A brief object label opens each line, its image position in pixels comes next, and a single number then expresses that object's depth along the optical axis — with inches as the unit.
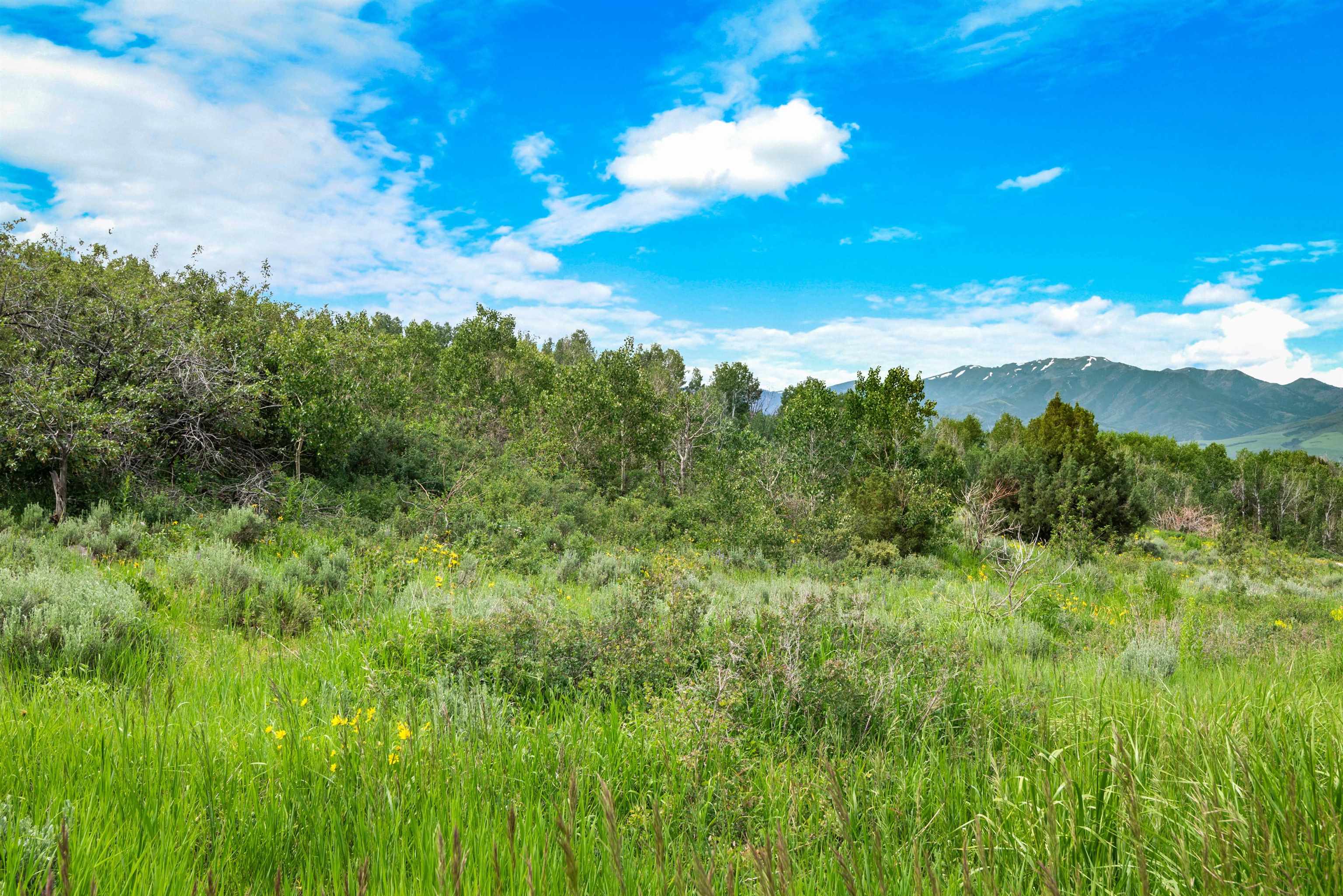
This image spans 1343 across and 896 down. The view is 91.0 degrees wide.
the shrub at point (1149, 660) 195.2
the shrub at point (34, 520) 371.9
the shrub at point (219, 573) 244.7
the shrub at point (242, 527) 396.2
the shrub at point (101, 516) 385.7
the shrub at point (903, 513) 668.1
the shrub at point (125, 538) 349.4
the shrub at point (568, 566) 390.0
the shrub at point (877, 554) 516.4
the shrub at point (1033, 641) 229.3
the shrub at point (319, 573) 272.4
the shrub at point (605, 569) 370.9
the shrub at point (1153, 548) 906.3
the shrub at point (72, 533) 353.1
